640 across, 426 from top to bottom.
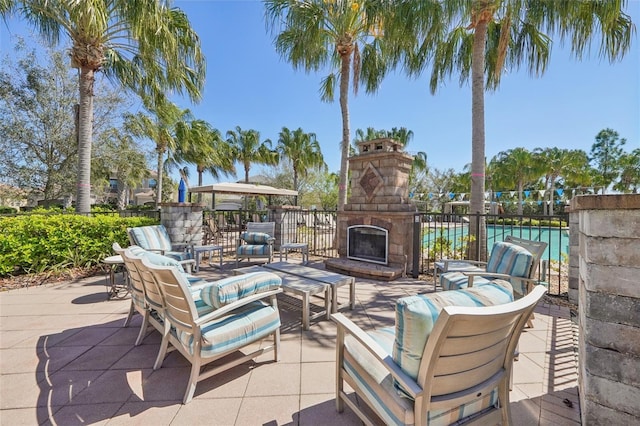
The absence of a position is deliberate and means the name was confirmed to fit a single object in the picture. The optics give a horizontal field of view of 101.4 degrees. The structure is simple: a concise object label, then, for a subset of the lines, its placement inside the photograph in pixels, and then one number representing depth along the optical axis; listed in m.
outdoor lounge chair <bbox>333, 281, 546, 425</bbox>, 1.11
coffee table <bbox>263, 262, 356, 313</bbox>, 3.22
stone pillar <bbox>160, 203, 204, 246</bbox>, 5.54
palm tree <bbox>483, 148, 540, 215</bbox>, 25.00
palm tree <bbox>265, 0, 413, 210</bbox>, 6.21
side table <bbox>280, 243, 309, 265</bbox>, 5.85
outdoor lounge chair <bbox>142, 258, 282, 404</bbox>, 1.84
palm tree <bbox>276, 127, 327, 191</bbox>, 18.78
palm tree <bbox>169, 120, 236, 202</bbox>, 15.37
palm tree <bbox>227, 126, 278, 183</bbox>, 19.48
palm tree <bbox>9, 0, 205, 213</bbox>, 5.28
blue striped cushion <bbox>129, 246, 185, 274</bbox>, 2.40
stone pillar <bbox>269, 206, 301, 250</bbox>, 7.29
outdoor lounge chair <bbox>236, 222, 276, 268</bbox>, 5.63
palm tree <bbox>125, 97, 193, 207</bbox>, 11.07
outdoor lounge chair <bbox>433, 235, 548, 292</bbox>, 2.96
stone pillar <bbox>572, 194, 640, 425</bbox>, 1.19
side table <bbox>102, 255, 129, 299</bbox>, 3.73
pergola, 8.50
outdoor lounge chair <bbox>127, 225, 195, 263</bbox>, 4.54
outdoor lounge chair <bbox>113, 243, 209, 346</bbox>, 2.19
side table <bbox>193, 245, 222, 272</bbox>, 5.31
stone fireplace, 5.21
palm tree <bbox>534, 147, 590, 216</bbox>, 24.55
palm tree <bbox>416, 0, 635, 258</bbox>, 4.79
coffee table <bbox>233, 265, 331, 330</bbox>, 2.93
